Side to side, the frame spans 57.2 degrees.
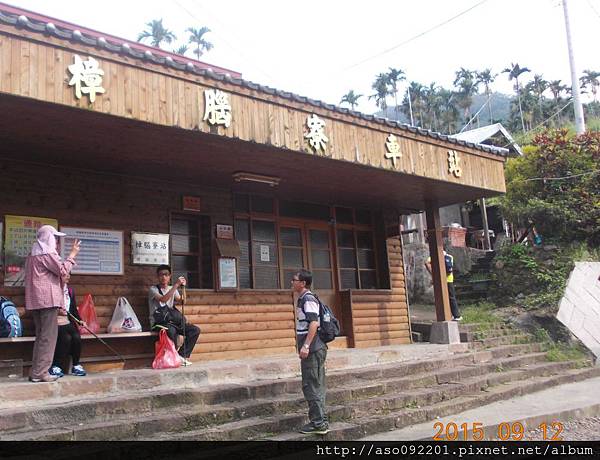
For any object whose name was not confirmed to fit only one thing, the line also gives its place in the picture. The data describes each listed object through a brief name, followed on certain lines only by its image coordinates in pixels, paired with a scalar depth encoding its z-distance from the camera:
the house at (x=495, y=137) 23.86
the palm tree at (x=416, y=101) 69.31
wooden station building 5.41
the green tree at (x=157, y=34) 50.94
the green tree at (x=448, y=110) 66.00
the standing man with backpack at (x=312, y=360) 5.53
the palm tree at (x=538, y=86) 69.88
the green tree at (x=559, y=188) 15.20
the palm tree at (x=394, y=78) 73.56
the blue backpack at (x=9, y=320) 6.21
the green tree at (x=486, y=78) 75.00
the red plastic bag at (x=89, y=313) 6.97
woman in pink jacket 5.48
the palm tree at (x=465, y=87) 69.12
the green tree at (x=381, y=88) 73.81
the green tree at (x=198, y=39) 53.88
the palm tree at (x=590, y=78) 62.47
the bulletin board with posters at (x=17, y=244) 6.69
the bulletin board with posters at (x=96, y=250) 7.18
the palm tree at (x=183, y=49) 50.85
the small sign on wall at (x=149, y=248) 7.77
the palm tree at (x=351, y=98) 70.48
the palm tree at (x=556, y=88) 68.75
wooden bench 6.45
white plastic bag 7.20
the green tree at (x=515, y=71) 65.56
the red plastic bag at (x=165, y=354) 6.74
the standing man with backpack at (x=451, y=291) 11.82
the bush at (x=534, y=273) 13.48
